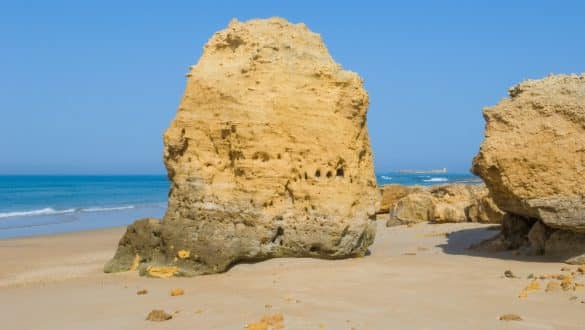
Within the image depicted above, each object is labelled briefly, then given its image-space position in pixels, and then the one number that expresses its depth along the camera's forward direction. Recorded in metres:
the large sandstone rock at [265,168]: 8.72
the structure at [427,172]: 151.38
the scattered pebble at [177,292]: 6.93
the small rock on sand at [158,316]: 5.77
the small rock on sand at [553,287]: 6.40
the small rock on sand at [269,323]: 5.28
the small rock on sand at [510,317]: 5.32
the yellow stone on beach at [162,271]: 8.44
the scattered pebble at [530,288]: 6.29
